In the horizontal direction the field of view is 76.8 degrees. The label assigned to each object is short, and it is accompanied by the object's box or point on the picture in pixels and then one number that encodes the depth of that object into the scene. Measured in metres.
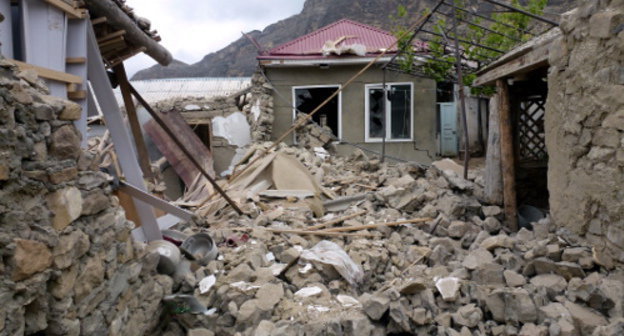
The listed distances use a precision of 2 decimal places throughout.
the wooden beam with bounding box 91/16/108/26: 3.40
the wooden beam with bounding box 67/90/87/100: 3.07
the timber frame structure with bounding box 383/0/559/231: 4.55
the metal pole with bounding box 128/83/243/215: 4.60
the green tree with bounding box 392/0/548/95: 9.73
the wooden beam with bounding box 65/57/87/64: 3.11
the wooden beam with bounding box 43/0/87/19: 2.81
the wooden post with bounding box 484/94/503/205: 5.86
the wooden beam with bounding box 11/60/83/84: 2.56
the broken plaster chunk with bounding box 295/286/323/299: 3.68
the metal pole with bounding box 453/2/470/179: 5.76
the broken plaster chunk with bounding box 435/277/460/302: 3.54
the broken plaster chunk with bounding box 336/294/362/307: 3.55
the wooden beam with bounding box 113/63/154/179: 4.65
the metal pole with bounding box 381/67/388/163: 9.39
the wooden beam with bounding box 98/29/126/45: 3.77
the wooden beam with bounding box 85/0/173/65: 3.35
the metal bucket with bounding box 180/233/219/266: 4.00
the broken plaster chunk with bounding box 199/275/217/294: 3.59
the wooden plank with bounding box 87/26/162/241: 3.62
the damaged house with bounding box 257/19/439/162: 10.92
